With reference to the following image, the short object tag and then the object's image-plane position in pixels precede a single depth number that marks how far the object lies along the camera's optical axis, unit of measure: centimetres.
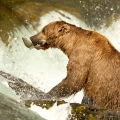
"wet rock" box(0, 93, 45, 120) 1648
